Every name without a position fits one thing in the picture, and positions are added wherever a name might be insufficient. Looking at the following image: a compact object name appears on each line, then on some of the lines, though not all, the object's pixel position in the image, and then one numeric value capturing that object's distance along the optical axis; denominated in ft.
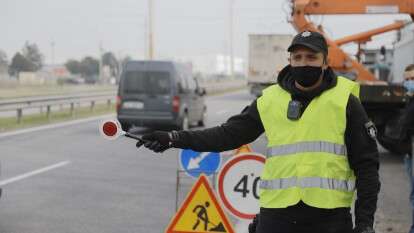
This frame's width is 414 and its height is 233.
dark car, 66.44
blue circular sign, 27.99
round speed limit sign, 20.53
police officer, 11.96
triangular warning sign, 19.21
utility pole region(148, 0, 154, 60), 161.27
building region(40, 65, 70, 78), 289.76
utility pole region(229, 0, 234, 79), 278.26
